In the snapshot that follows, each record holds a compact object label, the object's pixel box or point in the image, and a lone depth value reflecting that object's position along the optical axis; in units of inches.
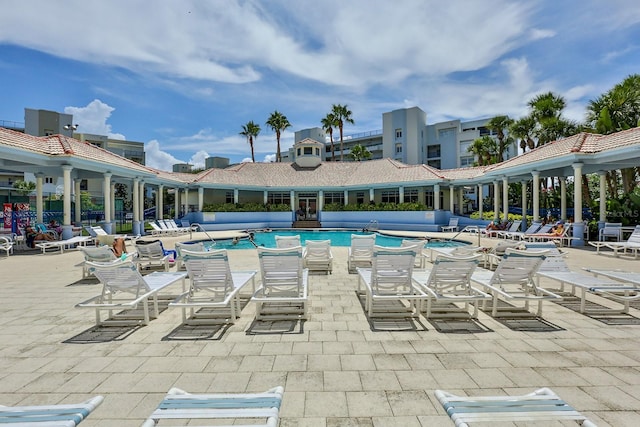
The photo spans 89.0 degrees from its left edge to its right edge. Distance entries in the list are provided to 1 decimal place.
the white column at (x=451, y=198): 1106.4
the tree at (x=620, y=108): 807.8
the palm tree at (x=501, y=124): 1376.7
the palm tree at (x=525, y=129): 1124.5
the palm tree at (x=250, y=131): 2021.4
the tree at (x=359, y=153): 1998.0
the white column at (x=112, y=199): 838.0
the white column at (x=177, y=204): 1184.8
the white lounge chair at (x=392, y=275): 210.8
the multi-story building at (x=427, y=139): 2015.3
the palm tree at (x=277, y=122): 1877.5
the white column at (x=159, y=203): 1040.0
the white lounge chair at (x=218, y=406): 73.5
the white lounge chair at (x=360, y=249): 371.1
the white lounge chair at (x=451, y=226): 970.7
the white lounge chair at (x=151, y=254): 346.6
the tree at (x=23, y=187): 1800.0
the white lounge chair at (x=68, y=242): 518.9
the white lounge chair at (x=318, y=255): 364.5
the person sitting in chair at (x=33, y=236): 601.0
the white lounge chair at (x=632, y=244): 453.4
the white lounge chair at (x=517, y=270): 210.2
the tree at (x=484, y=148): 1446.9
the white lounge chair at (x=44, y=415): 68.2
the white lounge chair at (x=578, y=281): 211.8
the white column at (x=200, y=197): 1123.8
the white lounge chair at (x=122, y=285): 196.5
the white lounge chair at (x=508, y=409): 74.7
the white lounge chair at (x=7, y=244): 510.6
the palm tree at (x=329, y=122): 1913.1
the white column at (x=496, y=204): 952.9
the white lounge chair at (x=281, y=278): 207.9
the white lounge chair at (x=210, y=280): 202.5
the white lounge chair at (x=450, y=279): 206.0
